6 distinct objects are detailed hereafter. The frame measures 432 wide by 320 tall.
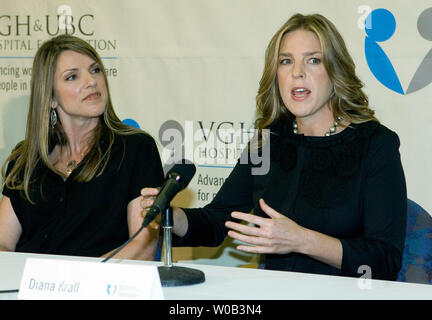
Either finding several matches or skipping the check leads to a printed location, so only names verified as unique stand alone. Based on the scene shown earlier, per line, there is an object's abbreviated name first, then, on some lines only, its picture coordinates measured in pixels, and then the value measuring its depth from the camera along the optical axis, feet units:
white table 7.77
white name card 7.38
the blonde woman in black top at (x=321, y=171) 8.75
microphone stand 7.90
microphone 7.71
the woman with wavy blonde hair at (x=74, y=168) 9.71
